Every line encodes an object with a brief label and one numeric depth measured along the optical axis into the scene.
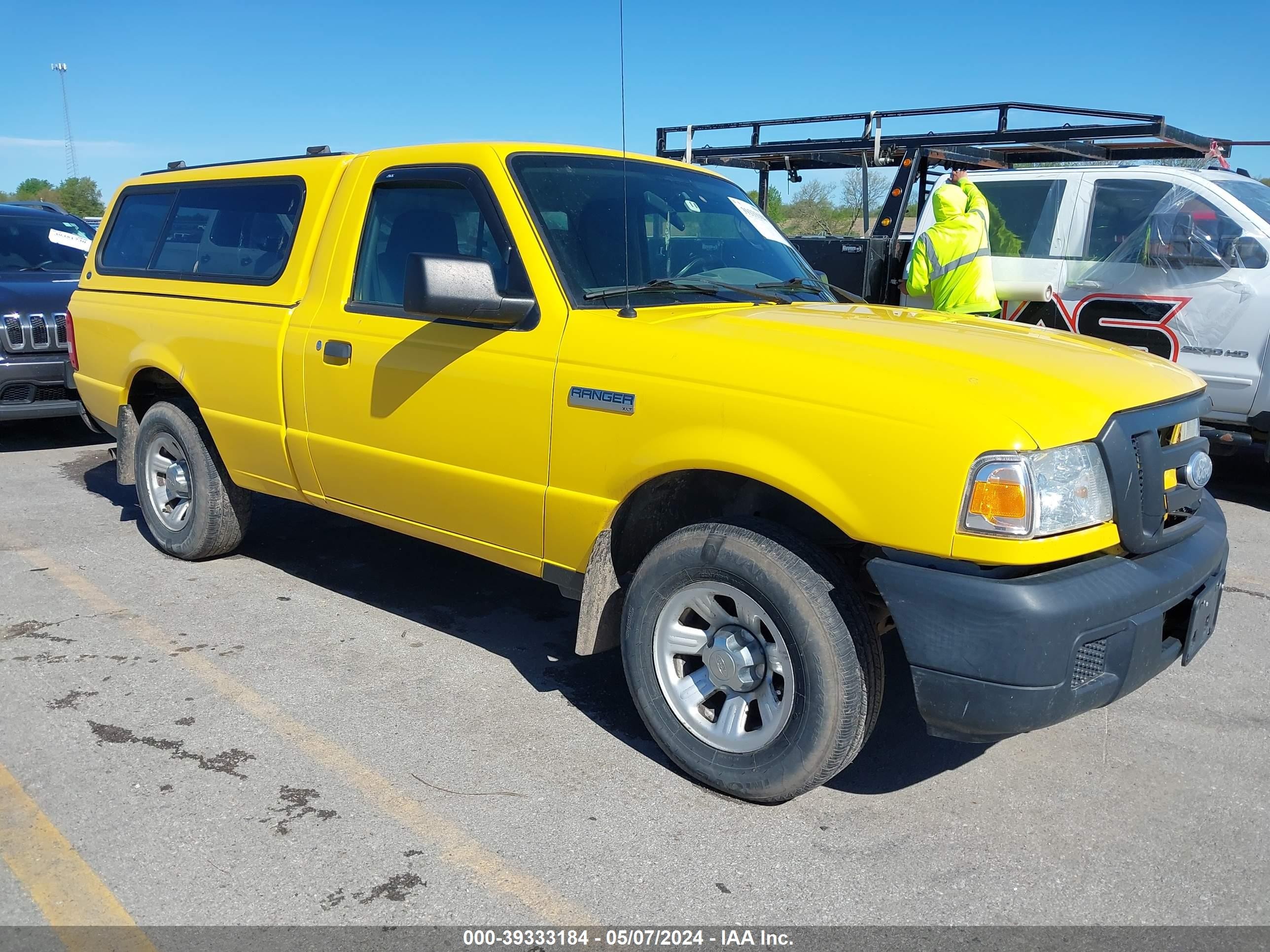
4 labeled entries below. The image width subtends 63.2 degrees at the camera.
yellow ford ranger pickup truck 2.69
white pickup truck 6.79
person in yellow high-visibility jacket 7.22
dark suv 7.80
